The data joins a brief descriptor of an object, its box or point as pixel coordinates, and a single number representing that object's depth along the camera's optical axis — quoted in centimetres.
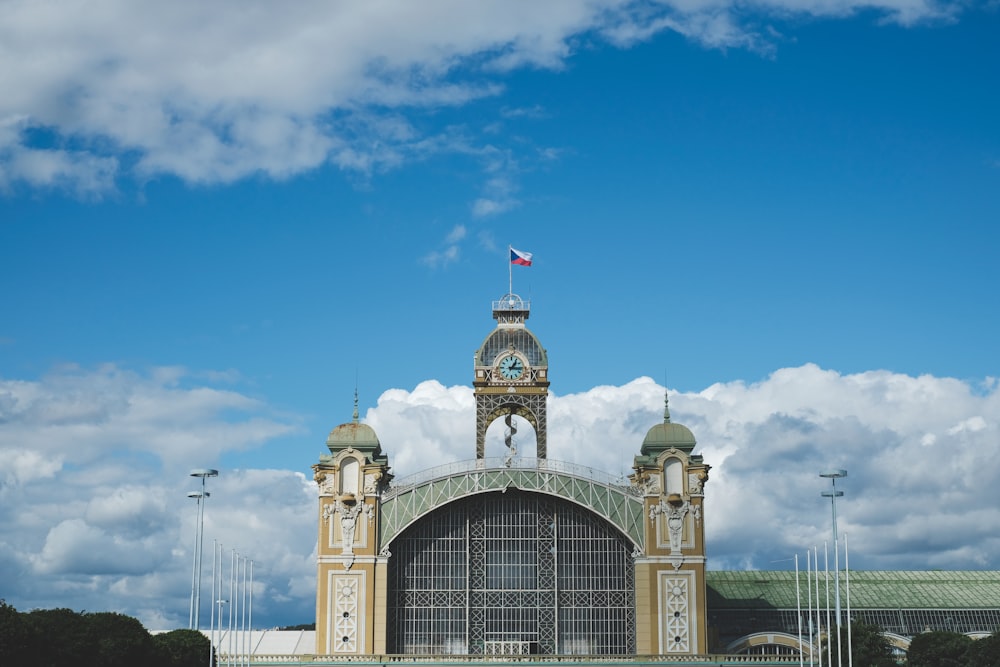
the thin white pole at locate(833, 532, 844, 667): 11161
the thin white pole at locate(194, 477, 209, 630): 11719
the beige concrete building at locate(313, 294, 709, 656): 13438
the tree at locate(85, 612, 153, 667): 11238
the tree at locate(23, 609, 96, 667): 10544
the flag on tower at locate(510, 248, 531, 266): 14838
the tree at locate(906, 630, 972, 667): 12138
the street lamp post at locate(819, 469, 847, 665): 11194
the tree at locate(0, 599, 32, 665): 10012
